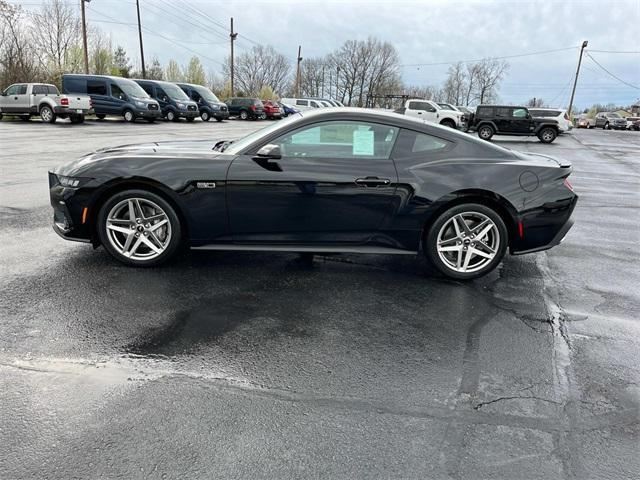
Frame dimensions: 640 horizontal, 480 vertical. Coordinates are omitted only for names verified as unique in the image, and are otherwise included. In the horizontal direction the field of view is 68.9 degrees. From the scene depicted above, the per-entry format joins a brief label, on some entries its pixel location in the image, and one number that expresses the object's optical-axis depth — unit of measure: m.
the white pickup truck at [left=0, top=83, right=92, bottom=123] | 21.69
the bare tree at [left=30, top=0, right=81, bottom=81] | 47.30
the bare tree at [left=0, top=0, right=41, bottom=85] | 31.19
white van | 38.29
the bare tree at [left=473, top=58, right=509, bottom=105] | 97.06
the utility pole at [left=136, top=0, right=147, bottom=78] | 40.53
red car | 36.34
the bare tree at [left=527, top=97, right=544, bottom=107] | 83.43
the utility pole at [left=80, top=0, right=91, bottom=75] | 33.31
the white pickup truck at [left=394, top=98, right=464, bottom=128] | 26.77
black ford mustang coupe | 4.00
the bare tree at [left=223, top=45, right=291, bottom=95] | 86.81
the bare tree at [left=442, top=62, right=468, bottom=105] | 101.38
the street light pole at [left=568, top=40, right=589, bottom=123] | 57.62
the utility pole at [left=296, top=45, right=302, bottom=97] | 65.31
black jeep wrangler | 24.25
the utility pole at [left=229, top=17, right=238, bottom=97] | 49.84
